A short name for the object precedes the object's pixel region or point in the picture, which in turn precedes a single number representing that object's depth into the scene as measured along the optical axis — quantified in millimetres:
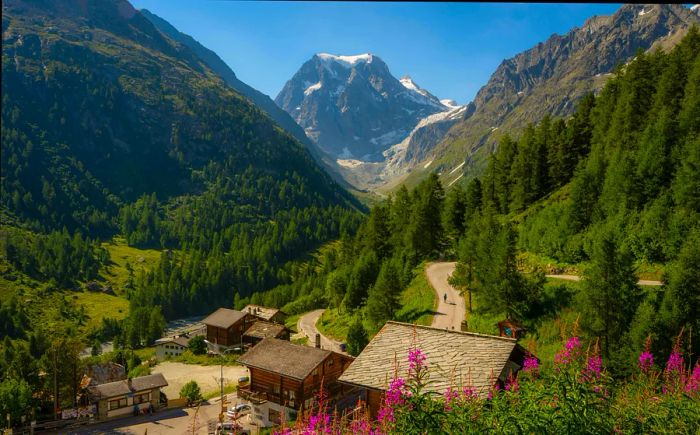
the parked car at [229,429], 37153
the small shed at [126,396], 52250
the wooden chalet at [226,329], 84375
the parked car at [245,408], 46441
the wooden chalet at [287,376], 43688
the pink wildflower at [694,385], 10523
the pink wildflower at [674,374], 10359
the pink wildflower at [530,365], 10588
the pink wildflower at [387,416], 8766
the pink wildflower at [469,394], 9266
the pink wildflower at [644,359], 10703
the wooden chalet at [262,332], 74938
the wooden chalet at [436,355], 21469
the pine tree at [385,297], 50250
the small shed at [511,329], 34000
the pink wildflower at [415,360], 8869
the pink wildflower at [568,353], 9500
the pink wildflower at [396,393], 8617
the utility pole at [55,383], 50112
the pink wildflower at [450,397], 9398
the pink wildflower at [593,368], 8967
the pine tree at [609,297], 27859
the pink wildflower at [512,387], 9484
